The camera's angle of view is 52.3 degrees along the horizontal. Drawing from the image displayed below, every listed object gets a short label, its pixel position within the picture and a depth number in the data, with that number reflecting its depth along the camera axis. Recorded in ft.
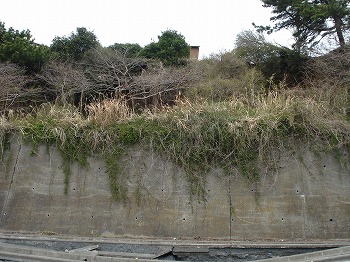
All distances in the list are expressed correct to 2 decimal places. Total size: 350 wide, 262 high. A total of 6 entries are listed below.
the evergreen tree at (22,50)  37.58
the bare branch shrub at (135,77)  38.06
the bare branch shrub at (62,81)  38.65
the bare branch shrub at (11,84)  34.76
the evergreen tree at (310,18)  34.24
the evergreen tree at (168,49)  47.24
